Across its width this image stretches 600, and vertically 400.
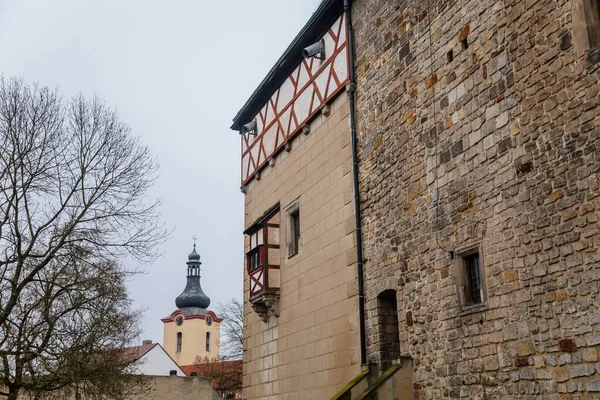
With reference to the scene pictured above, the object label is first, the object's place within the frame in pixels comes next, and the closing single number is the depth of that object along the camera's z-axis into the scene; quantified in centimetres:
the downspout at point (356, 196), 1021
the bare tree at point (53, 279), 1287
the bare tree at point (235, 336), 3453
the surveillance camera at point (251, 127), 1540
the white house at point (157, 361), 4869
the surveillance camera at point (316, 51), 1217
